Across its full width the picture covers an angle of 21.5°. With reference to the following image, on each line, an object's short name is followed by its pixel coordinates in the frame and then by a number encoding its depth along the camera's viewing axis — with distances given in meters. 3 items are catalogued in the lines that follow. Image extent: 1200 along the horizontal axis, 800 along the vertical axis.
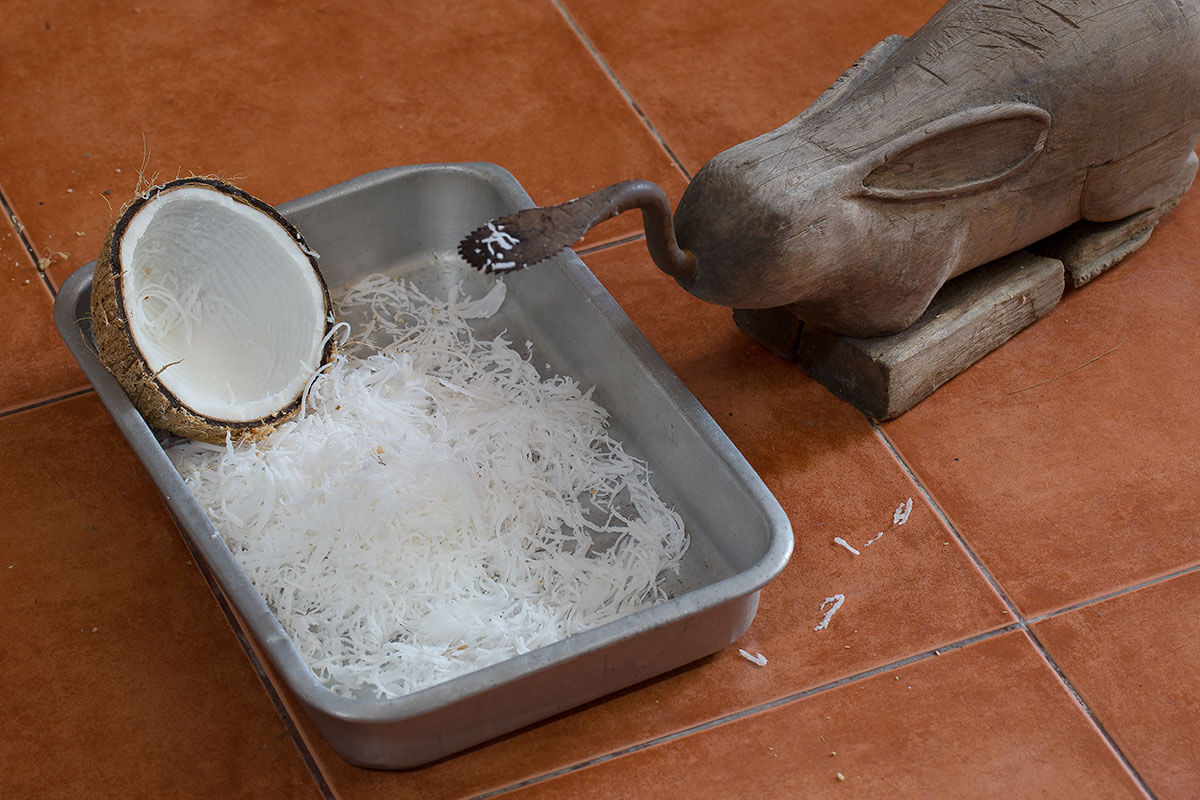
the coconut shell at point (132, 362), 1.40
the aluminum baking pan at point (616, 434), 1.32
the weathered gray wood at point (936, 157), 1.40
